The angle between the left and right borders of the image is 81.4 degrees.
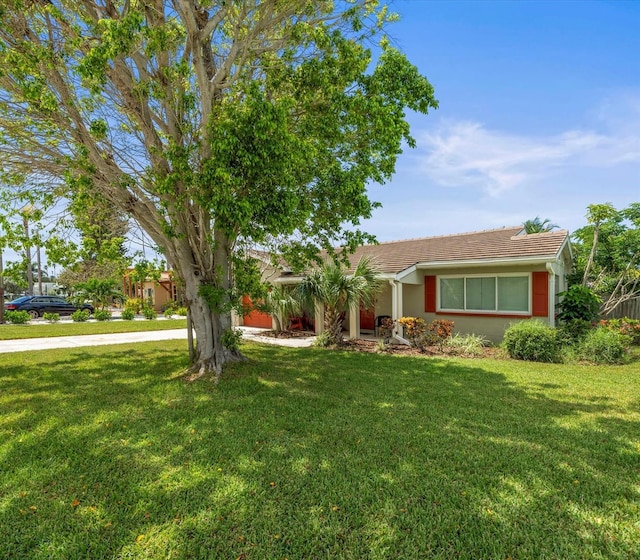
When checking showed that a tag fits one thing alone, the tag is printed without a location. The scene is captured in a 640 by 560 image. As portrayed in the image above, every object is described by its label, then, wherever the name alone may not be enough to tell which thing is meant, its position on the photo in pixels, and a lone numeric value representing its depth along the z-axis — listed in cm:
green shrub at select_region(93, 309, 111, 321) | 2184
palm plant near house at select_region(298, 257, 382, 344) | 1145
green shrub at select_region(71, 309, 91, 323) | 2122
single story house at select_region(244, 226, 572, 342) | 1141
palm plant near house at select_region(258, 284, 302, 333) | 1368
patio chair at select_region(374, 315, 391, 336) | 1463
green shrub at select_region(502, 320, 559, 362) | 970
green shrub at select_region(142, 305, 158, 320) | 2293
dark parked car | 2412
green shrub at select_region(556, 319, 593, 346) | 1024
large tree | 597
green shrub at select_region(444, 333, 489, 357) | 1070
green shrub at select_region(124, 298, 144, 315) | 2565
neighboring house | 3066
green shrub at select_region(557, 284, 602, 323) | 1076
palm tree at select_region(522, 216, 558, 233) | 2300
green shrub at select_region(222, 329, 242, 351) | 805
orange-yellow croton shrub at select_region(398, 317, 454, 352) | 1149
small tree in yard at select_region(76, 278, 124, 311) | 2549
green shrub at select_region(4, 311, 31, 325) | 2033
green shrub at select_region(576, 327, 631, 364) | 933
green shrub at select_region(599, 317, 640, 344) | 1108
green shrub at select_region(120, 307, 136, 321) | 2300
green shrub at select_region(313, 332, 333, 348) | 1198
